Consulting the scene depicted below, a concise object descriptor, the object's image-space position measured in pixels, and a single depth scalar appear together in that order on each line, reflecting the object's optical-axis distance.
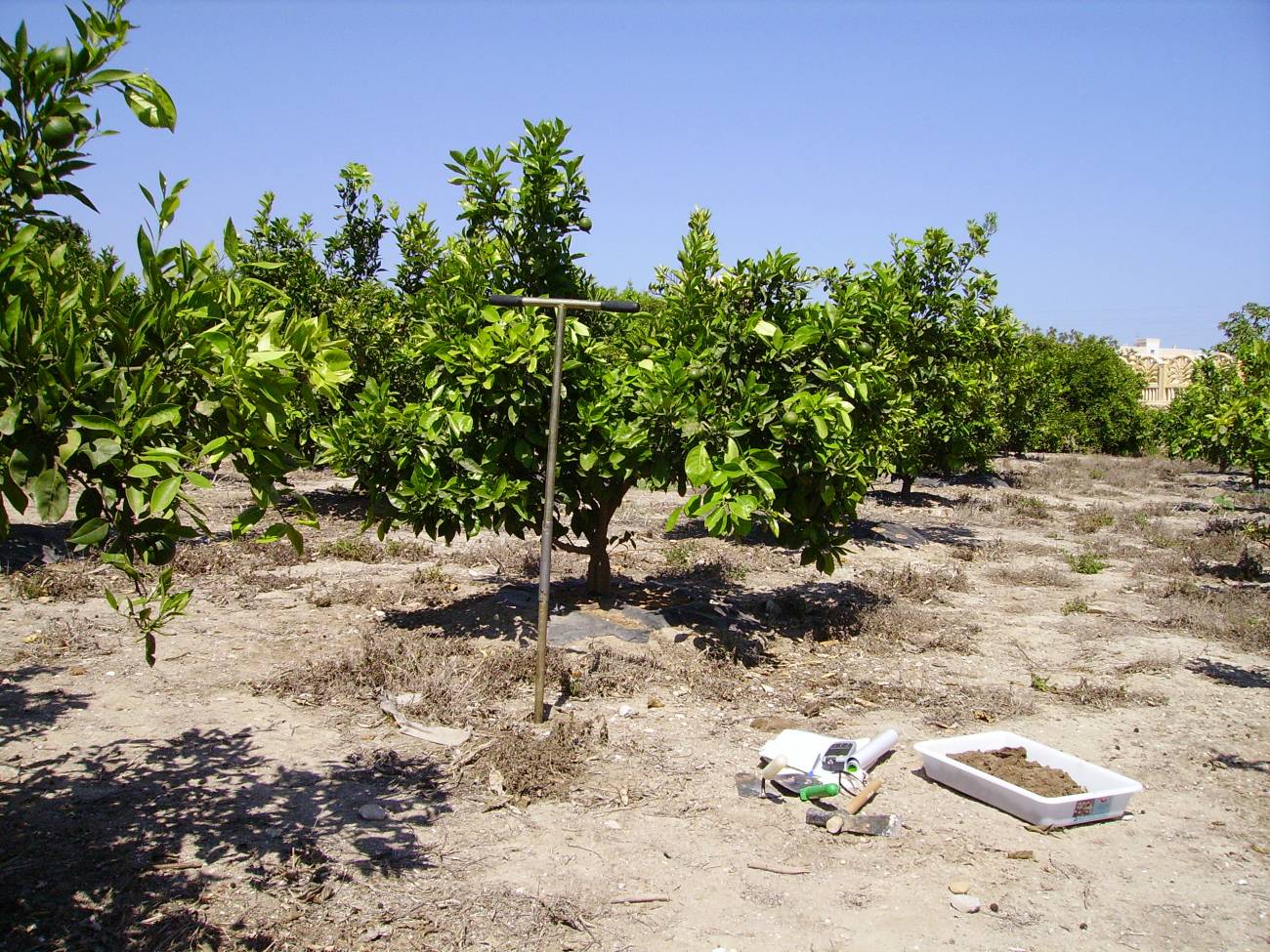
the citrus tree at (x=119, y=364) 2.41
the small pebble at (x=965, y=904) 3.98
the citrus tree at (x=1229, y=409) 8.73
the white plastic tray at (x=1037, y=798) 4.73
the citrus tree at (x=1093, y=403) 29.03
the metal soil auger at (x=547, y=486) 5.45
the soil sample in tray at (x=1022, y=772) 5.04
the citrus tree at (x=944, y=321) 11.65
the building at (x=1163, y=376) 38.50
